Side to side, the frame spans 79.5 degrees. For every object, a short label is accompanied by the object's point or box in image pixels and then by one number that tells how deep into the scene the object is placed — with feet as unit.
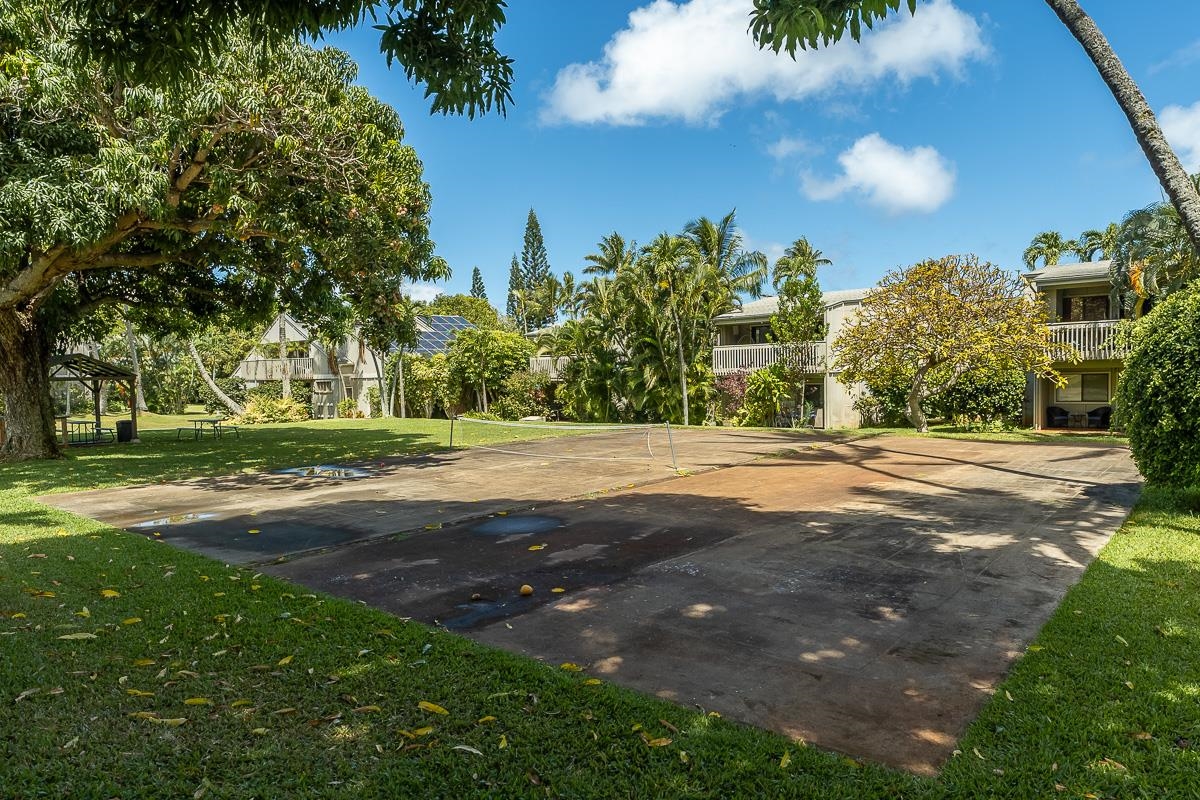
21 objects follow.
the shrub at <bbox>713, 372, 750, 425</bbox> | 91.09
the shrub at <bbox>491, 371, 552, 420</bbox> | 105.60
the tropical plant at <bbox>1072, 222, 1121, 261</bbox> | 127.06
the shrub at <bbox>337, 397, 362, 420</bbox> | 127.95
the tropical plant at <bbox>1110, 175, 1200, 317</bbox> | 66.95
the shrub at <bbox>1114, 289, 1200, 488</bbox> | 25.53
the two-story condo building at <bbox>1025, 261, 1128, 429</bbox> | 78.07
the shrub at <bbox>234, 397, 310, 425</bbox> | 116.16
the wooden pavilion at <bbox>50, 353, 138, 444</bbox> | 68.13
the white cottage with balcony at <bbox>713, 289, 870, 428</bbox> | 85.46
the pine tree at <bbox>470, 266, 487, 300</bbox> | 286.05
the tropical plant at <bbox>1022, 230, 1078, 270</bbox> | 151.64
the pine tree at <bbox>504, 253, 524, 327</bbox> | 244.65
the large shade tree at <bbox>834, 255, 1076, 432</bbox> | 61.46
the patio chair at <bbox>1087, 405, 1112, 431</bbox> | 81.26
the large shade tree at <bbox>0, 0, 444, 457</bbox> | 35.37
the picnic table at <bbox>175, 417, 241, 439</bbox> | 78.74
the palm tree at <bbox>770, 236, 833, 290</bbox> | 125.70
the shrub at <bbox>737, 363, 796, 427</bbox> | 85.81
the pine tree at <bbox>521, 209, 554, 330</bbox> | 244.22
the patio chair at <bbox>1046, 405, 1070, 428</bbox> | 83.56
